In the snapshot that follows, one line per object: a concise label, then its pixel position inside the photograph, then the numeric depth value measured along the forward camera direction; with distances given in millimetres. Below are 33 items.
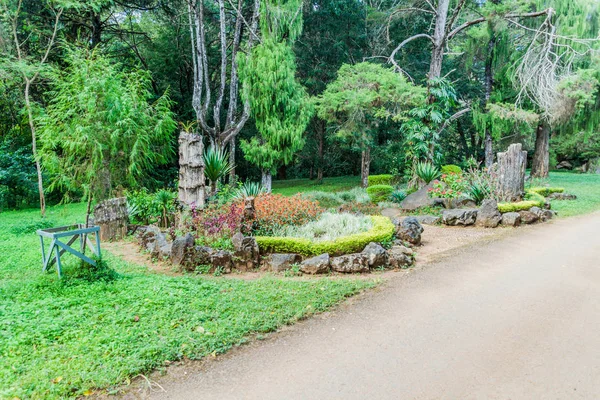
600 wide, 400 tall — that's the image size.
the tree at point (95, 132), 5670
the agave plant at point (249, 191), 8655
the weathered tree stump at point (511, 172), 9359
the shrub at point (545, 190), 11225
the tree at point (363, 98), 12273
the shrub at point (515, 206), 8359
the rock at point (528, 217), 8312
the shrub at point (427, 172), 11680
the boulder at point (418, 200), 10219
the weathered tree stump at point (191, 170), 6969
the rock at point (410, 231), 6742
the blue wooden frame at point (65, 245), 4570
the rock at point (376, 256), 5434
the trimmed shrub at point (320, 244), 5613
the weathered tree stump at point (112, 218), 7664
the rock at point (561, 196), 11656
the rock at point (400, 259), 5531
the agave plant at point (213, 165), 8067
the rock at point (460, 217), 8211
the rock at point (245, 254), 5539
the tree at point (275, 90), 11672
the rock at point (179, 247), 5582
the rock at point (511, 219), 8016
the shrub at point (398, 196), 11688
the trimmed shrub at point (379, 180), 14203
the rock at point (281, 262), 5449
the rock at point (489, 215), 7996
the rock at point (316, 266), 5297
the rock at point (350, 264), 5332
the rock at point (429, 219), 8648
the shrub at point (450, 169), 12841
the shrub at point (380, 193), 11914
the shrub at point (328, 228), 6391
